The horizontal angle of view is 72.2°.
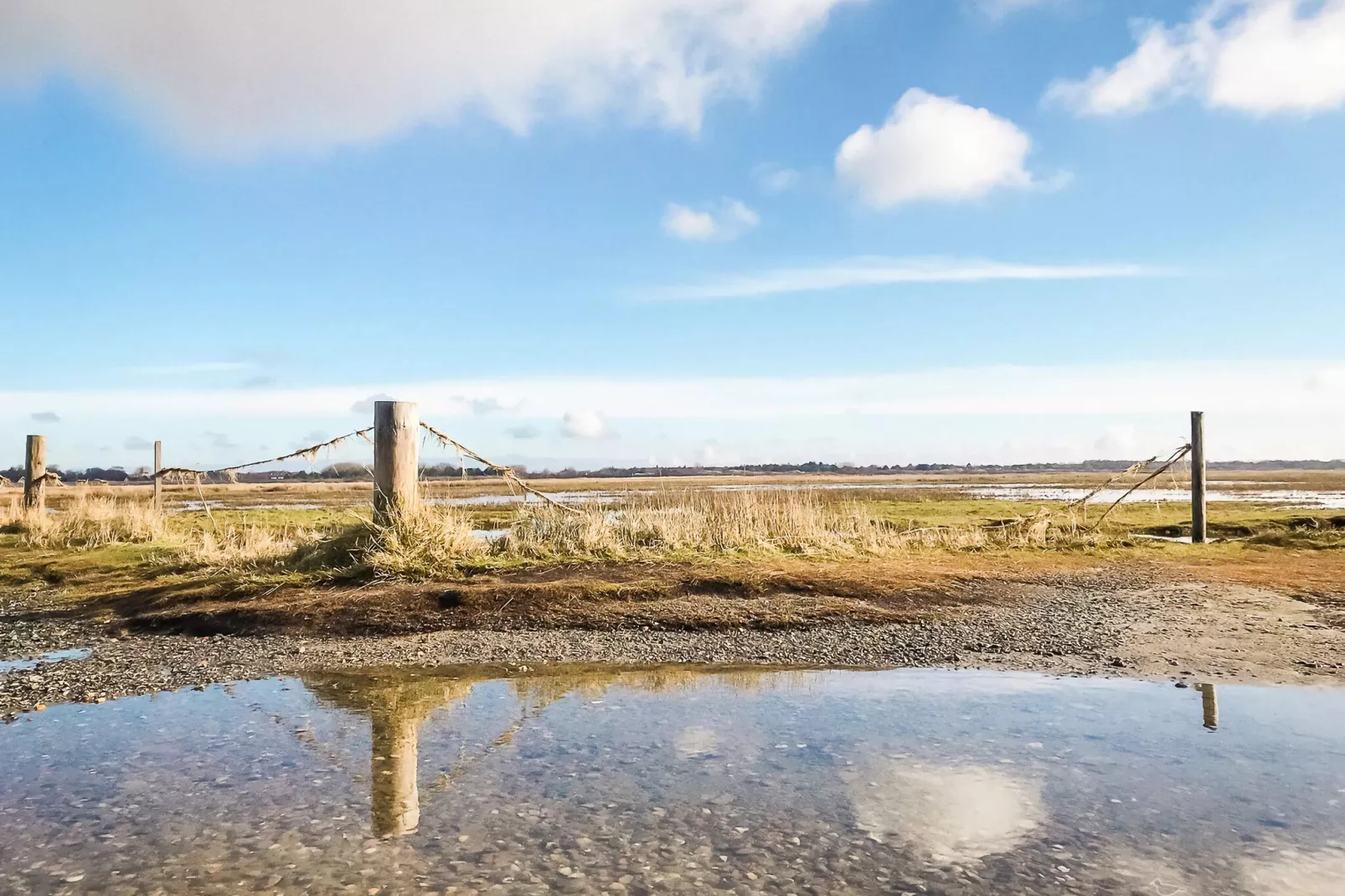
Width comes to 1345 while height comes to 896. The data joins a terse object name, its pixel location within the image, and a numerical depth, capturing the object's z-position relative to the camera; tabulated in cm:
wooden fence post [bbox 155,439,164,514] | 2375
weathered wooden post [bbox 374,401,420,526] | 1586
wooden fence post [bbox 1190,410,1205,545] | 2109
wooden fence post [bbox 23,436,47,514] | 2580
